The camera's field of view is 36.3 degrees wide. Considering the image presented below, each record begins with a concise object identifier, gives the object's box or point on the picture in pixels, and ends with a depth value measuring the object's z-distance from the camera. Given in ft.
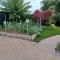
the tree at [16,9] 28.86
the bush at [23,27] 25.44
